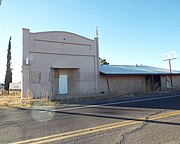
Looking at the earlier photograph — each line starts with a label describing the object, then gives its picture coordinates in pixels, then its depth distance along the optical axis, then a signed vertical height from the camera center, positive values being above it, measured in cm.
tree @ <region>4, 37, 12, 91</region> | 3408 +362
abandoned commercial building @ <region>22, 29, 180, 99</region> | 1986 +253
